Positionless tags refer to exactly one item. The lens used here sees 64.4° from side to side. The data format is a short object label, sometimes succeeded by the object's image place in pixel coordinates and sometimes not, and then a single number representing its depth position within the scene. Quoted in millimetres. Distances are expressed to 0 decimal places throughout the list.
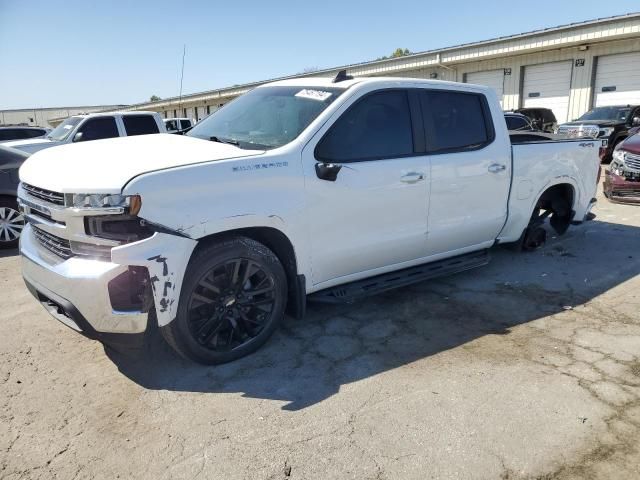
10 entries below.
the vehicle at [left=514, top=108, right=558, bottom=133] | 18125
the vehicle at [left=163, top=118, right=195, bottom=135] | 17964
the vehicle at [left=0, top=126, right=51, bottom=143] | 13648
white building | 18578
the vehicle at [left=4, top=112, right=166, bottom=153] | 10472
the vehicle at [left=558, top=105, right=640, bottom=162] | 14141
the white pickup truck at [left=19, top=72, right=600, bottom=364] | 2975
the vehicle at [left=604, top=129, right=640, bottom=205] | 8086
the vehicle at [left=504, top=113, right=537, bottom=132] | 13667
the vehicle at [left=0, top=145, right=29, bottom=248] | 6824
